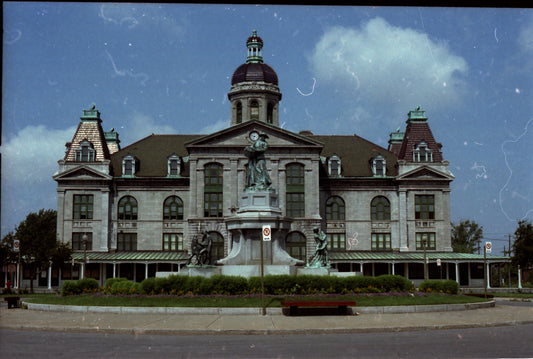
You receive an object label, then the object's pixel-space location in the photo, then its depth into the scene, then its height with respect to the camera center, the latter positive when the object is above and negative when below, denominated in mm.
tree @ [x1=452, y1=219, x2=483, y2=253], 110062 +1242
